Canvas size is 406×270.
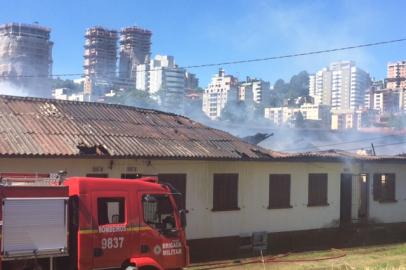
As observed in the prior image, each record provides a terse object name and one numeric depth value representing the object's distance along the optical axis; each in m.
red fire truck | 8.14
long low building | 14.22
